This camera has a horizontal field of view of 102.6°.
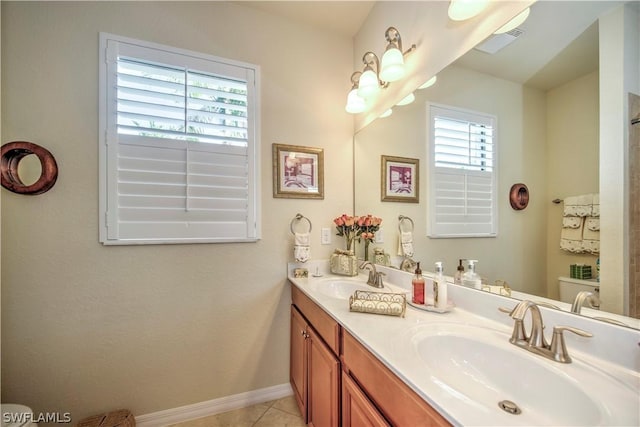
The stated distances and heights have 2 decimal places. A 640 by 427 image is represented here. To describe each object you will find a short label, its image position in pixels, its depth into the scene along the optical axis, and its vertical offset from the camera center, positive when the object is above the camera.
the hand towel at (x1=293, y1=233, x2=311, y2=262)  1.79 -0.25
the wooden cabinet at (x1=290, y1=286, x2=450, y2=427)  0.69 -0.63
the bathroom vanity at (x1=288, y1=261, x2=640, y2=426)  0.58 -0.43
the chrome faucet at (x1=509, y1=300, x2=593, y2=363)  0.72 -0.37
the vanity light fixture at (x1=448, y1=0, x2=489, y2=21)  1.02 +0.84
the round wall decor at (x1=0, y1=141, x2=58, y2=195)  1.29 +0.23
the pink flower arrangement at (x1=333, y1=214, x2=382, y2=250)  1.82 -0.10
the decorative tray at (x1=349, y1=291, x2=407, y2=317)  1.07 -0.39
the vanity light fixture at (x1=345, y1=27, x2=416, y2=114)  1.42 +0.85
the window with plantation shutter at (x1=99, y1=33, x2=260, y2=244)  1.48 +0.41
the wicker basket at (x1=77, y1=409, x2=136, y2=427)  1.36 -1.13
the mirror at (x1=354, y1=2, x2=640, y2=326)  0.79 +0.28
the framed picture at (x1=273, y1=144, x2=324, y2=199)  1.82 +0.30
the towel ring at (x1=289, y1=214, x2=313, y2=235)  1.87 -0.04
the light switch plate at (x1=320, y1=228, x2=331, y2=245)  1.96 -0.18
